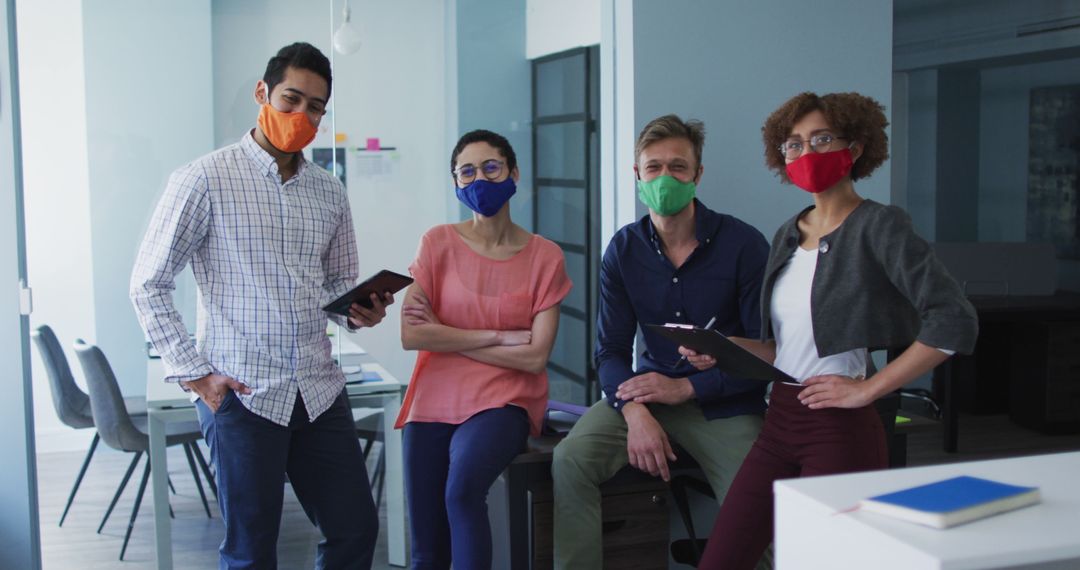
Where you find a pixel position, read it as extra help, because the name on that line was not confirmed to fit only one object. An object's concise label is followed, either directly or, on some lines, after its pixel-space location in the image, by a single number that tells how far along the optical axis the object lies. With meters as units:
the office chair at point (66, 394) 3.36
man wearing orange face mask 2.41
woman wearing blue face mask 2.82
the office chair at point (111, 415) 3.41
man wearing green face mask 2.76
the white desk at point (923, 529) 1.35
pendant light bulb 3.55
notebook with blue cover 1.43
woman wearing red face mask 2.13
